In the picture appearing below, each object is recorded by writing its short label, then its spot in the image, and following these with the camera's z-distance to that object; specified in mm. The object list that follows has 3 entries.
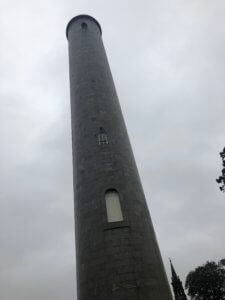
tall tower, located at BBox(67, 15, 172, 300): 15250
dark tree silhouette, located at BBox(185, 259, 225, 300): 57312
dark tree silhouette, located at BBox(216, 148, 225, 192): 22794
